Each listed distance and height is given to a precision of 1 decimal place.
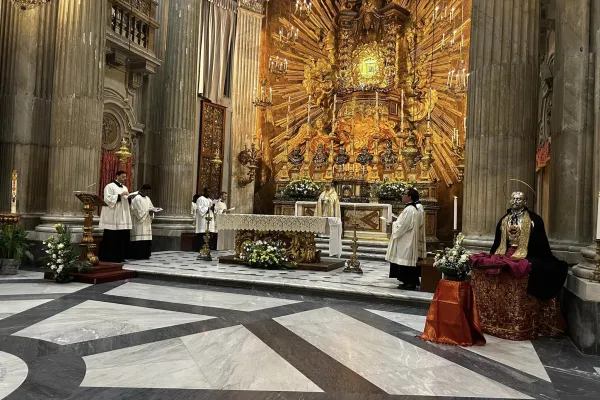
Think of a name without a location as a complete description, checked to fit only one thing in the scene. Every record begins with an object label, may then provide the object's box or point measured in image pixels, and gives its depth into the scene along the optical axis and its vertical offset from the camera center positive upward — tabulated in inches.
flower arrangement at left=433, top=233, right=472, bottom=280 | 194.5 -20.2
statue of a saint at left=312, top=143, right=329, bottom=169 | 661.9 +69.6
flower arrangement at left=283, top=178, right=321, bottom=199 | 601.0 +22.9
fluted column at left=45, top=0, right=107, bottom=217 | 367.9 +68.5
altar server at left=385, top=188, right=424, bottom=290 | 303.3 -20.5
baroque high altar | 607.8 +160.5
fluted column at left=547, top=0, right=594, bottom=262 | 222.8 +37.4
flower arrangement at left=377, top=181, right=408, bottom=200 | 565.3 +25.2
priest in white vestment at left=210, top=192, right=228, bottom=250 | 526.7 -4.0
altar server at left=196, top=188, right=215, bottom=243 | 501.4 -7.8
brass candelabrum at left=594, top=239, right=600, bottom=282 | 186.2 -17.3
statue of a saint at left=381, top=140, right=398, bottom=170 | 620.4 +68.7
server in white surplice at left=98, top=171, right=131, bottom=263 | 380.5 -15.6
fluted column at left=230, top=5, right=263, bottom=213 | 639.1 +152.4
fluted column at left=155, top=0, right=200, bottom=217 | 502.3 +93.2
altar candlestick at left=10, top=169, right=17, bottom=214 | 330.0 +2.4
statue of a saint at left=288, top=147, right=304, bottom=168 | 677.3 +69.9
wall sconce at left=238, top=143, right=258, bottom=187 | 637.9 +55.9
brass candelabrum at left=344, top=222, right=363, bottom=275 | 373.6 -42.5
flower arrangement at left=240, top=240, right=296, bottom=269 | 386.6 -39.0
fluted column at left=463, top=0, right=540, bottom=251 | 266.5 +57.6
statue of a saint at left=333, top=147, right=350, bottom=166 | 649.6 +69.3
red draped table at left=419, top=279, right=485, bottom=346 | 190.1 -41.0
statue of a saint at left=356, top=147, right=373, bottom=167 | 633.0 +68.7
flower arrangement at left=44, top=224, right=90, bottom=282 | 304.5 -36.8
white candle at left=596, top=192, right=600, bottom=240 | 184.4 -4.0
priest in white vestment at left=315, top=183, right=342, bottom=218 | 497.7 +4.7
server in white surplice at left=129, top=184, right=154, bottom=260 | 421.7 -22.5
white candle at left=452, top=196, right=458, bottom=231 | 263.3 +0.3
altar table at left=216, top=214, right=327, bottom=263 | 387.9 -18.5
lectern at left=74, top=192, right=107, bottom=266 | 320.8 -15.2
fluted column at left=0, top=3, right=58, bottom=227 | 374.9 +73.1
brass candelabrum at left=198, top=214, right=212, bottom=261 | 427.8 -42.5
